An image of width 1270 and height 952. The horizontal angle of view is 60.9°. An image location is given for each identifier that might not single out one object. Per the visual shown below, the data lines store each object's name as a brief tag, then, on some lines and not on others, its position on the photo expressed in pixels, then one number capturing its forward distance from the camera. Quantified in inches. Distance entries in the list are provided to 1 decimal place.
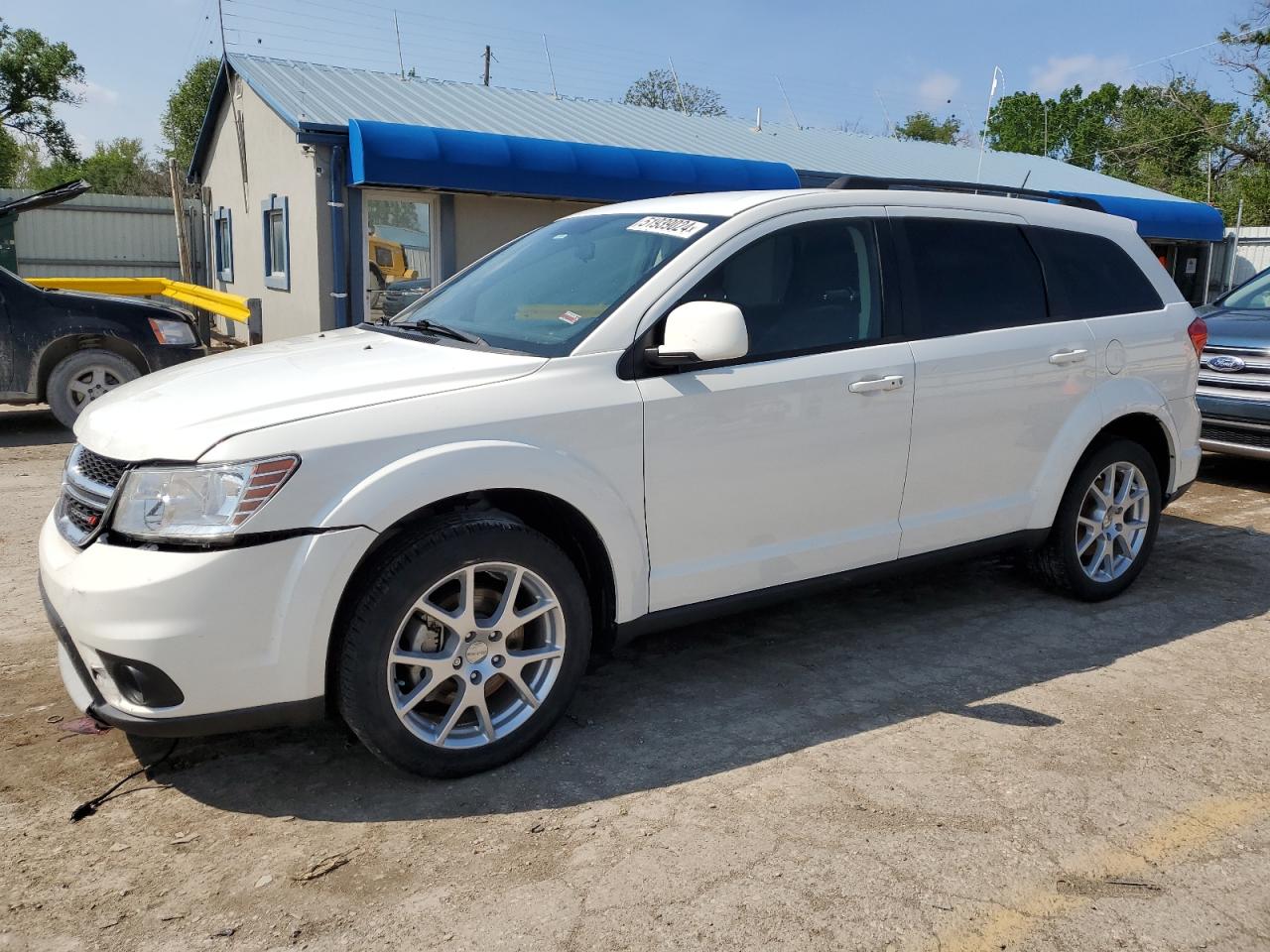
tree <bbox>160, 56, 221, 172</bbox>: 1542.8
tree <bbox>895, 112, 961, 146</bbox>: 2522.1
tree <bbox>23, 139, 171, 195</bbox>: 1622.8
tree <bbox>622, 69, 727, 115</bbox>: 2057.1
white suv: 117.7
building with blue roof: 538.9
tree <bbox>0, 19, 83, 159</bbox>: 1574.8
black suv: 353.1
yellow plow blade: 517.9
